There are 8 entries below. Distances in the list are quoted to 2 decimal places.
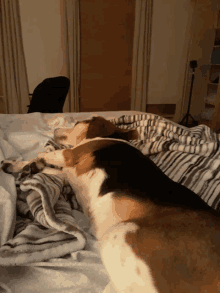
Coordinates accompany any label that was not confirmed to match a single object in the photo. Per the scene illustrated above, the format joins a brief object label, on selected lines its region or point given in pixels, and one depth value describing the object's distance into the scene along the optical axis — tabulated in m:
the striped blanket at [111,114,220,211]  0.96
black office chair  2.65
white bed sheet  0.57
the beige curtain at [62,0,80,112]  3.71
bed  0.59
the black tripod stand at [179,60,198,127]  3.94
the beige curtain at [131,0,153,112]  3.98
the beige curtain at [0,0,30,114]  3.48
